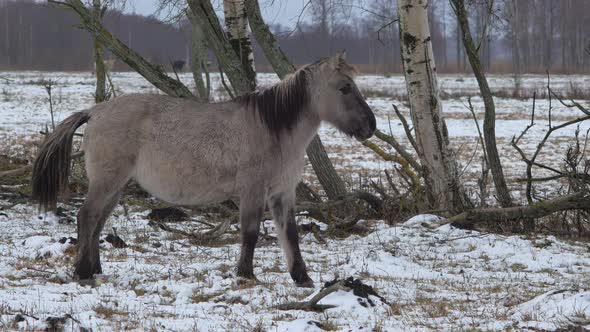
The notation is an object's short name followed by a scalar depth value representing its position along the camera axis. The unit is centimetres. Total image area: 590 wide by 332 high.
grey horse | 1257
